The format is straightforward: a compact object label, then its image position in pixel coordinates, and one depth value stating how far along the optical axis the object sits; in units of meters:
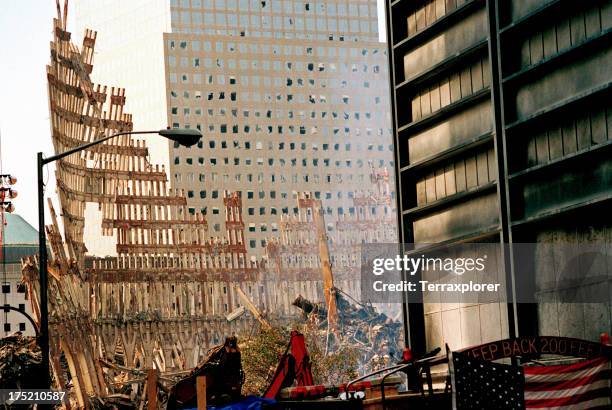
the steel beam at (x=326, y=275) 99.56
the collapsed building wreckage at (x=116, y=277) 77.69
